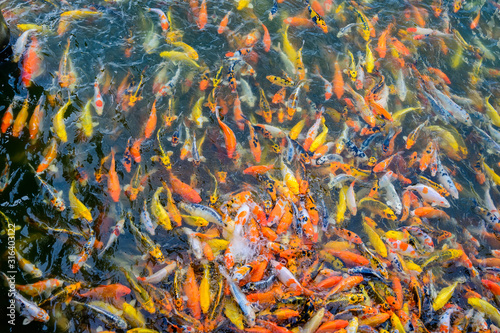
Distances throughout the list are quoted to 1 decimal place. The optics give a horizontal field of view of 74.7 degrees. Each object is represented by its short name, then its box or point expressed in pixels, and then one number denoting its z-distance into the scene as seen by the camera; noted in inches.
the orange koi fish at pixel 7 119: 235.5
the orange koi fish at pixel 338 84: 301.9
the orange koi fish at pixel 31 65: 264.2
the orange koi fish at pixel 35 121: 239.0
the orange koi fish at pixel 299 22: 342.3
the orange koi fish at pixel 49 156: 227.8
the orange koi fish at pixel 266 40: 320.8
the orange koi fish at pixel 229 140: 256.7
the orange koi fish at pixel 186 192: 233.3
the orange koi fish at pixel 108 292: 193.3
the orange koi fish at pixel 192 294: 192.5
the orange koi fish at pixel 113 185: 227.6
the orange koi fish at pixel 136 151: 243.8
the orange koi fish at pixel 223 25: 324.5
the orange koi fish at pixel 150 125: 255.1
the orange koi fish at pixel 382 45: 333.1
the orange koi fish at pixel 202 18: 324.8
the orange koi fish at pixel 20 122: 236.1
